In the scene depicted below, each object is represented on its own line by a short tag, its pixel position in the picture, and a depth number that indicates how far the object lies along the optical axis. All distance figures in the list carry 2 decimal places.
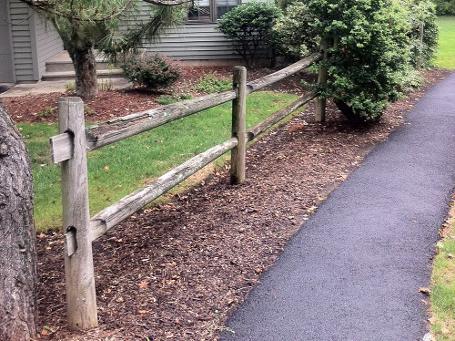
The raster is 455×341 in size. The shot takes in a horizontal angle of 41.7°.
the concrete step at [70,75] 13.79
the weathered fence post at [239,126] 6.39
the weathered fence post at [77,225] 3.43
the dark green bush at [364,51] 8.41
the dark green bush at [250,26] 14.05
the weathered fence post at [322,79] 9.09
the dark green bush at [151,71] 11.45
